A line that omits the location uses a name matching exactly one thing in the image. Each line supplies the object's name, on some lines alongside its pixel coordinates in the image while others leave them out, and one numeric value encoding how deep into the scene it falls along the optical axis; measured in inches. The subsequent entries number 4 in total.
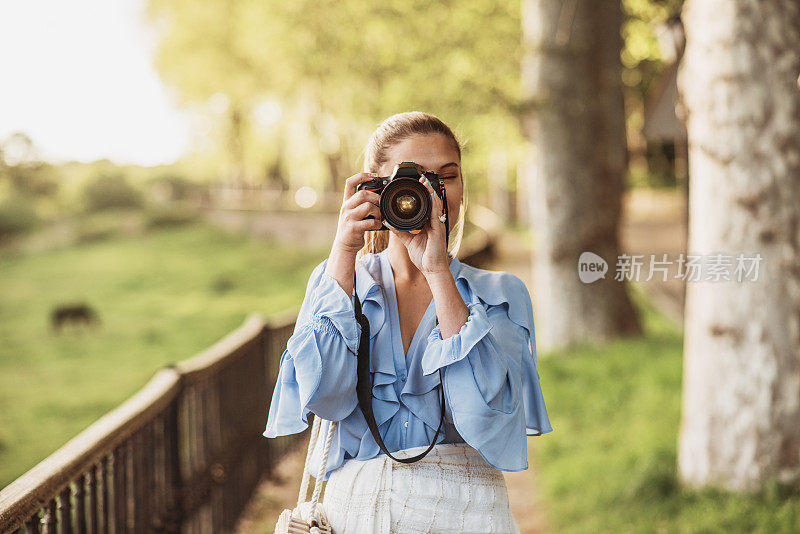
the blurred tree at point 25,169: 1194.0
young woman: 75.1
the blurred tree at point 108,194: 1451.8
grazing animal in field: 762.2
